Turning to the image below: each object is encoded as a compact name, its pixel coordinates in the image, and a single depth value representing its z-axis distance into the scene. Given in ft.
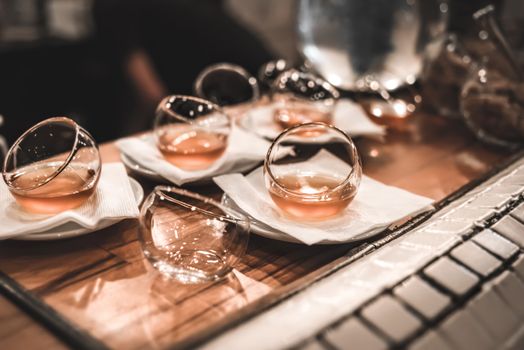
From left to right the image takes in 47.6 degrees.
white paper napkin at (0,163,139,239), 3.06
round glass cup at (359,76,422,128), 5.30
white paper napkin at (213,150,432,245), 3.17
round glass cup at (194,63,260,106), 5.26
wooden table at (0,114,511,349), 2.48
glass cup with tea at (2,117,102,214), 3.24
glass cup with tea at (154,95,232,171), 4.15
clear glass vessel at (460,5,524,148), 4.77
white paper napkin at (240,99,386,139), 4.94
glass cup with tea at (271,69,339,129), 5.05
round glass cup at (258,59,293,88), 5.62
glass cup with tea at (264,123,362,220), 3.34
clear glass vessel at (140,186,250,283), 2.96
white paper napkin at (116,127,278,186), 3.95
